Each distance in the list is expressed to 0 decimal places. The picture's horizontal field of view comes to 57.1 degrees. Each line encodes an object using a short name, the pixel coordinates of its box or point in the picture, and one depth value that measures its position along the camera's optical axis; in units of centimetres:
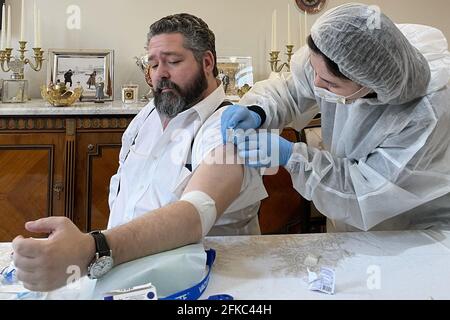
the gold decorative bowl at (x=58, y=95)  206
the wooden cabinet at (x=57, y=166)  202
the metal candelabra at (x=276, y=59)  242
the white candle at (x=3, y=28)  225
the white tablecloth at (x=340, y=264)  78
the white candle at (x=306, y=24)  265
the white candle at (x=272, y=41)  247
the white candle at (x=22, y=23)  227
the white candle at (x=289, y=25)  251
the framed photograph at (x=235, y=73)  244
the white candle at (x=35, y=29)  224
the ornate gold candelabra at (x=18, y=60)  224
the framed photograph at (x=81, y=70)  237
